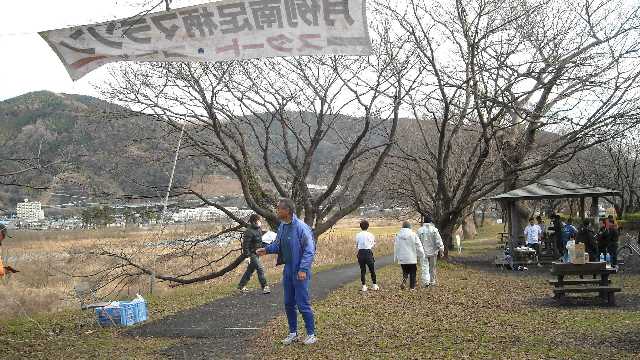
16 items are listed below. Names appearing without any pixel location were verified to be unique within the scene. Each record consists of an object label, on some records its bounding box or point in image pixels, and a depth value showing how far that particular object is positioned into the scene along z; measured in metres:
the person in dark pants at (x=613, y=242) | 17.42
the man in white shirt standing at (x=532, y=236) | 20.12
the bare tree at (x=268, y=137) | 15.04
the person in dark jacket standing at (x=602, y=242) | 17.45
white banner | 6.56
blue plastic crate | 9.22
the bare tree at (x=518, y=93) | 15.76
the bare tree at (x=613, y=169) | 38.09
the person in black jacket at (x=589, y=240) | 17.53
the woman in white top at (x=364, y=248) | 13.34
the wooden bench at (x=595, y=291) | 10.48
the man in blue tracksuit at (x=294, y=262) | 7.18
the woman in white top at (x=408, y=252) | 13.37
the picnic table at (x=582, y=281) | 10.75
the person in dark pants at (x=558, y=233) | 20.41
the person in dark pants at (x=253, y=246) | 12.98
